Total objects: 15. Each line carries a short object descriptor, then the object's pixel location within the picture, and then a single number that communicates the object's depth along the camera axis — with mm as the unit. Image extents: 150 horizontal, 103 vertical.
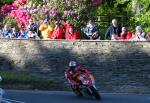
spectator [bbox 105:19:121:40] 26266
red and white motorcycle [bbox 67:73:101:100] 22219
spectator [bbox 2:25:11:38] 28339
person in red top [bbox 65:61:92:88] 23078
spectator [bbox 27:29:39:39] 27438
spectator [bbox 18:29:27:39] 27797
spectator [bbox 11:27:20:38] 28500
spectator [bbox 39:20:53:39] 27219
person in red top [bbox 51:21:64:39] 26797
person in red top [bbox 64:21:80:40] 26797
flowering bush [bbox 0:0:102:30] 29266
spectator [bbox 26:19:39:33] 27547
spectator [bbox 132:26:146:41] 25672
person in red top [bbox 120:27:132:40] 26312
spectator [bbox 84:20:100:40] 26625
